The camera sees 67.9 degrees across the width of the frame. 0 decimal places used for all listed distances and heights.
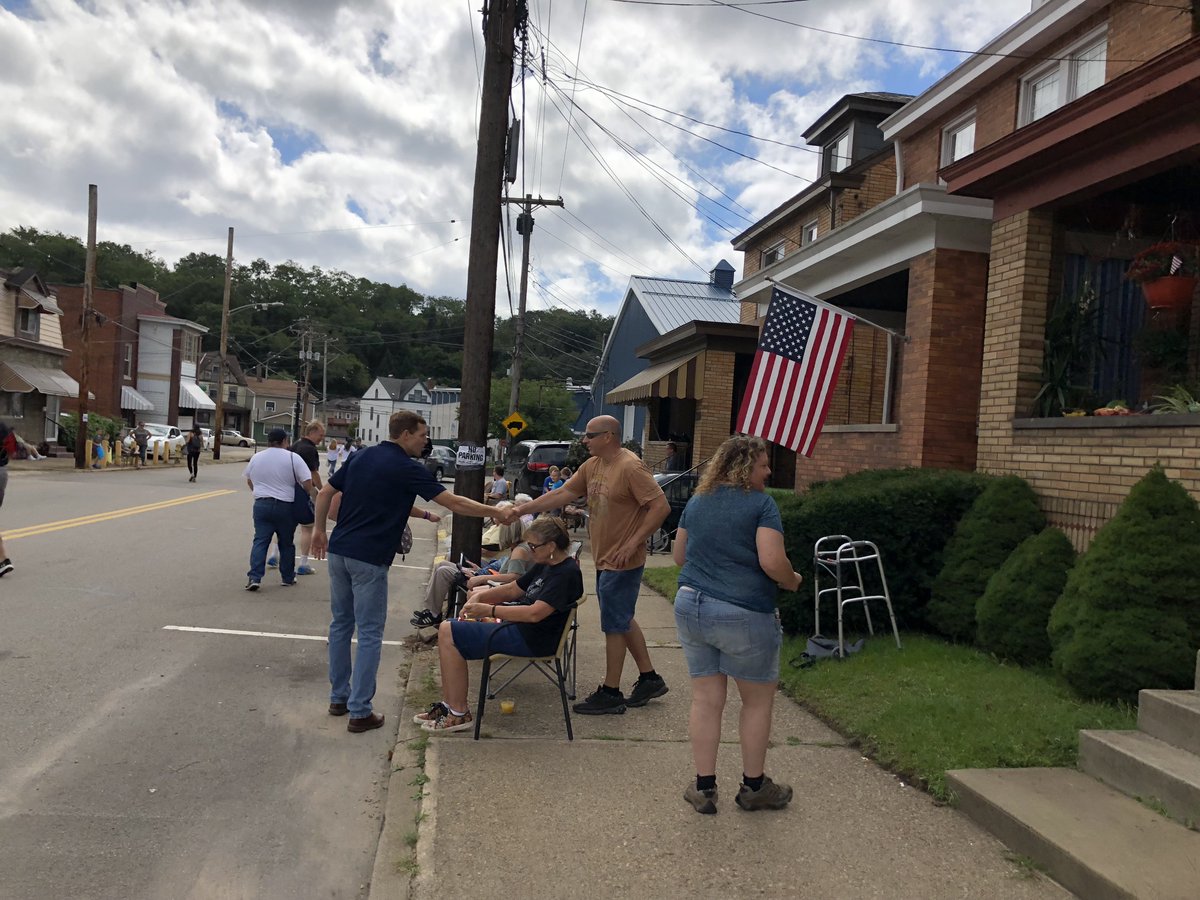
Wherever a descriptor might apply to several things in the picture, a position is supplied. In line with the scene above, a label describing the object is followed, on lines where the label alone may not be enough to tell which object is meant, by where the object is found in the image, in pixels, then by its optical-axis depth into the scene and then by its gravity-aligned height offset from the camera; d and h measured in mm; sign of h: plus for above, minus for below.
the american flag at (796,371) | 8734 +823
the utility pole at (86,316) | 27656 +3006
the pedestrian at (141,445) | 33028 -1167
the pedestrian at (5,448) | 9672 -476
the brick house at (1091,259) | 6039 +1905
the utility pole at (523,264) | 24641 +5169
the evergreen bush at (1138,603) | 4855 -726
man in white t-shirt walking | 9562 -754
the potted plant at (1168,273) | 7016 +1623
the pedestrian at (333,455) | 25344 -874
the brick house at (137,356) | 49000 +3505
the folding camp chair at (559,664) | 5105 -1450
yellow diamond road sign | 24484 +350
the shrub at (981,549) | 6742 -636
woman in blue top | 4020 -721
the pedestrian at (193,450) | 27016 -991
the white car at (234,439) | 67812 -1468
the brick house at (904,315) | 8938 +1665
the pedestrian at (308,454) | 10766 -363
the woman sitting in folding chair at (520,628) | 5211 -1123
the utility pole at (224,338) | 40312 +3737
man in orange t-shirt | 5602 -566
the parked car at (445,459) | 36691 -1112
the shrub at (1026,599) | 5945 -890
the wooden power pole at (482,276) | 8195 +1464
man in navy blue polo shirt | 5367 -702
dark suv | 20516 -592
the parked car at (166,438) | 36188 -971
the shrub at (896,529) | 7172 -562
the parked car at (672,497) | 14969 -901
